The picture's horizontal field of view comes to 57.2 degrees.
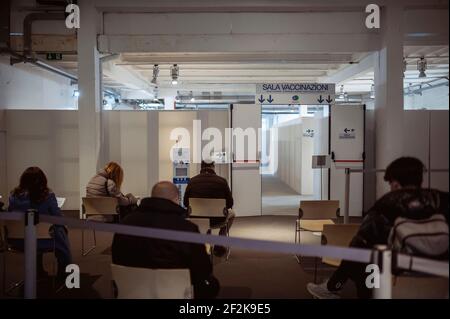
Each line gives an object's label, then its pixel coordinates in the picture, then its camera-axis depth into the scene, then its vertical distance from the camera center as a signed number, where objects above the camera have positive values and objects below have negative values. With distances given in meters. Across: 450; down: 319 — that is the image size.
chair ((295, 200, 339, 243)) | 4.99 -0.83
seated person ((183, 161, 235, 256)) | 4.94 -0.57
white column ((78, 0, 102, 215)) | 6.73 +0.70
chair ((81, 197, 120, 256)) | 5.08 -0.79
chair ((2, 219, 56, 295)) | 3.65 -0.78
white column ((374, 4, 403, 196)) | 6.48 +0.94
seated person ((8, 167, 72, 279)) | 3.80 -0.54
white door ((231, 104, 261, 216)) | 7.63 -0.38
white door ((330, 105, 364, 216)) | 7.52 +0.05
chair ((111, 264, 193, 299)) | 2.18 -0.75
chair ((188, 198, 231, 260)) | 4.83 -0.77
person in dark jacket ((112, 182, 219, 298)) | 2.30 -0.60
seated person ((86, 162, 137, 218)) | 5.29 -0.56
